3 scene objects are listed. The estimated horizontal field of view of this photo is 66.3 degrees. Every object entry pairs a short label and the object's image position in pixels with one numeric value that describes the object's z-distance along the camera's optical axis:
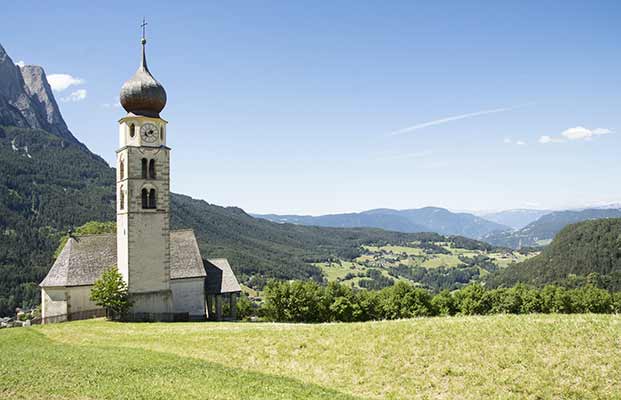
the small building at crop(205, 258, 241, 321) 53.01
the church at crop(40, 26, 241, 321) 45.78
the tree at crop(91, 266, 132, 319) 43.03
